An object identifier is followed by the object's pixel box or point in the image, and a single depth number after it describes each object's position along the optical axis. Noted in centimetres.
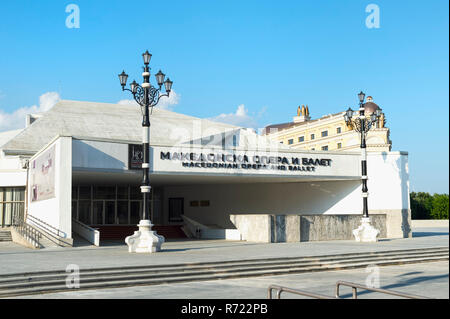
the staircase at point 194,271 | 1354
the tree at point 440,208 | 6612
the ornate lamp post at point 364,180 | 2833
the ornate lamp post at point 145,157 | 2170
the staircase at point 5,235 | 3100
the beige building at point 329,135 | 9156
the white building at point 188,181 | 2675
